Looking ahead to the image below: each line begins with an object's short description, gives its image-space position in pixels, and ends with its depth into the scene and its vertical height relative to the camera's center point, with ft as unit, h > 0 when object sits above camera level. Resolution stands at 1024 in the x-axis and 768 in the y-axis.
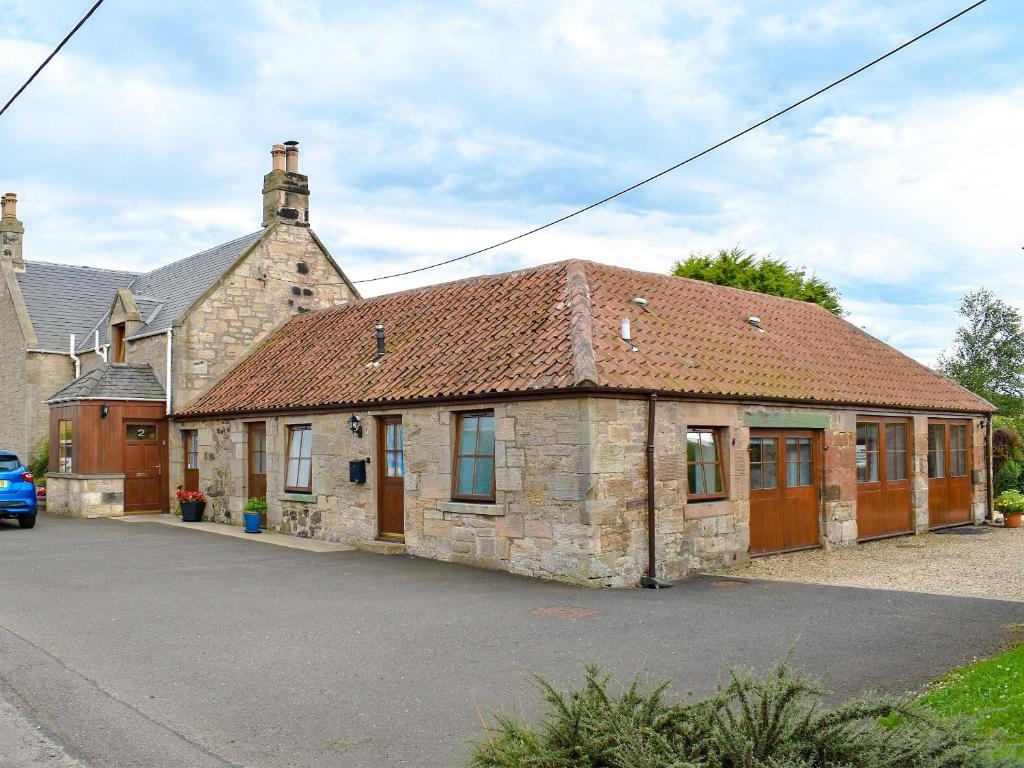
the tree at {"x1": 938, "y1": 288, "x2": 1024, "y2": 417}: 144.87 +12.71
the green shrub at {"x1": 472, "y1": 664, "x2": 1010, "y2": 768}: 12.19 -4.39
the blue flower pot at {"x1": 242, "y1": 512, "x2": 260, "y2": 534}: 58.75 -6.12
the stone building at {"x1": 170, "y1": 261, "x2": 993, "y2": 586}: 39.65 -0.08
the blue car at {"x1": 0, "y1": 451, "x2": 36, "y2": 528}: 58.90 -4.08
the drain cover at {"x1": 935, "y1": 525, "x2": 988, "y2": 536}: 61.26 -7.31
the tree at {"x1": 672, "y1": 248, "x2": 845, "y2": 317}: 99.25 +17.59
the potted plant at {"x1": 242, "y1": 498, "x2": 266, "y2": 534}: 58.80 -5.54
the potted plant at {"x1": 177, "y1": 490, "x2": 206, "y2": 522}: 65.41 -5.40
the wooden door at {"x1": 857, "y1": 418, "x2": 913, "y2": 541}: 55.11 -3.24
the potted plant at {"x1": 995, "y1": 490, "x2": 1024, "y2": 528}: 66.23 -6.16
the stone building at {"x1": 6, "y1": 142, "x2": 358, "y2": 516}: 69.72 +7.52
